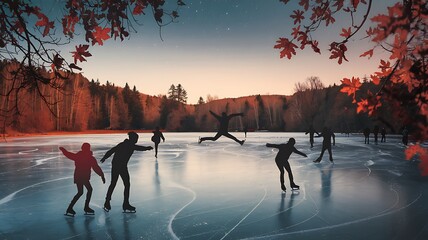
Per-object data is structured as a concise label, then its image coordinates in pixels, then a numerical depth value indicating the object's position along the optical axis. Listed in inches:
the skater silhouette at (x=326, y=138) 553.0
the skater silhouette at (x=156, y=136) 652.3
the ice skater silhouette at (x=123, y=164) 260.5
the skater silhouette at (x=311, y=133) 841.2
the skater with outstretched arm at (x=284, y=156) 340.2
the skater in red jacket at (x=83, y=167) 256.1
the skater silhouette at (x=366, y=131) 1051.9
